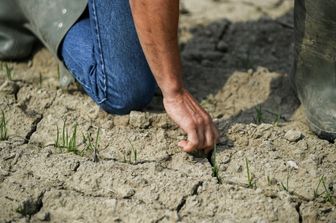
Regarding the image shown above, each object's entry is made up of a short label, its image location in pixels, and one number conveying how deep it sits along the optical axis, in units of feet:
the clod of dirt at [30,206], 11.83
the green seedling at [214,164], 12.66
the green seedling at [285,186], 12.41
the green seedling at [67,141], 13.11
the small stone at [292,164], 12.74
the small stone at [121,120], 13.83
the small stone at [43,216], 11.77
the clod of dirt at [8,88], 14.46
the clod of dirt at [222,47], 17.05
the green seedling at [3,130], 13.42
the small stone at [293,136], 13.32
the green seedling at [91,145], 13.05
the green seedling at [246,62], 16.19
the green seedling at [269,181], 12.52
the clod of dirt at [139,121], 13.66
